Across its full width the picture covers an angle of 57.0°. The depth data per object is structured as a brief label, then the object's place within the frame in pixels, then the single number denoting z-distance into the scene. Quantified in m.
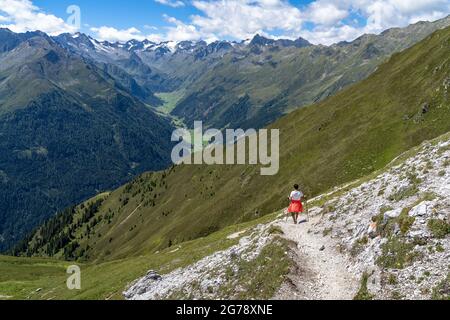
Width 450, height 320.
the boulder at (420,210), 27.94
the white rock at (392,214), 29.93
